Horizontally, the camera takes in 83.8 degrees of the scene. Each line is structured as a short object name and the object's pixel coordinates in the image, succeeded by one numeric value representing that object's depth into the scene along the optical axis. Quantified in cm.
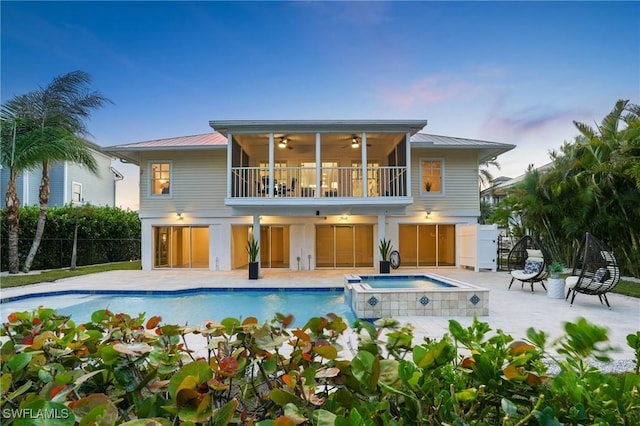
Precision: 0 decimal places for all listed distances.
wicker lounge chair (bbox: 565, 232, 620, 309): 734
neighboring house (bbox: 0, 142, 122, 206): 2073
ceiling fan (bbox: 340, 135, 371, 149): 1316
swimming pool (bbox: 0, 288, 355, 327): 786
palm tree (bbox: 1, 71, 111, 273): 1243
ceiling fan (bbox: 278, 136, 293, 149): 1331
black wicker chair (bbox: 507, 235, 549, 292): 927
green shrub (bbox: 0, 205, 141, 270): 1440
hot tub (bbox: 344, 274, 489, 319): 696
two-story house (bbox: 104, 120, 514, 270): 1437
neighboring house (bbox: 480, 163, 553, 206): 2759
